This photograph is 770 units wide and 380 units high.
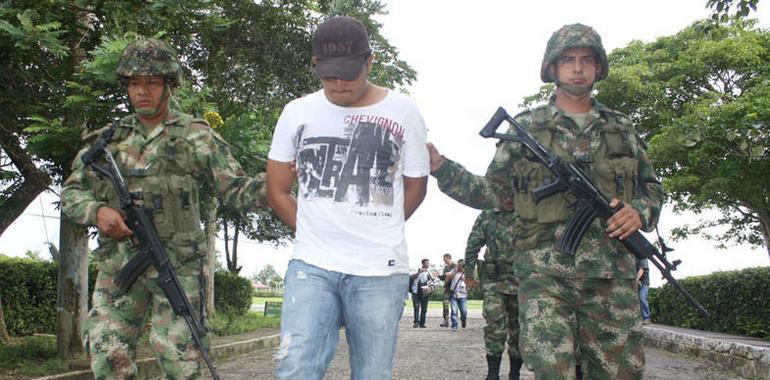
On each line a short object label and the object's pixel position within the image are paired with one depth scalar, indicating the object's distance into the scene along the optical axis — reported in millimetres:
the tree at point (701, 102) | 22625
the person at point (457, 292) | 19953
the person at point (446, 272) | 20281
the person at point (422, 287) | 21266
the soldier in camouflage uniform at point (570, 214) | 3910
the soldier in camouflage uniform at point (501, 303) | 7484
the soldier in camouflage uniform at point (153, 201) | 4172
